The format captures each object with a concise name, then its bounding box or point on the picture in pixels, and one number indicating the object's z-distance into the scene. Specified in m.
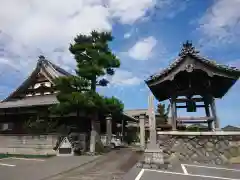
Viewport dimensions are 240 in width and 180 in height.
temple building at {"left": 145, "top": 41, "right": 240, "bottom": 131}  8.71
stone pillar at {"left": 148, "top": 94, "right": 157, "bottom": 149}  8.28
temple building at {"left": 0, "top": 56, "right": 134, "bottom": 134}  14.42
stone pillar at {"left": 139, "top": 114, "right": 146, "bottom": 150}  14.85
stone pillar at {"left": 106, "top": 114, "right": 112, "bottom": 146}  16.01
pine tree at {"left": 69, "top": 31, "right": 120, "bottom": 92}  12.59
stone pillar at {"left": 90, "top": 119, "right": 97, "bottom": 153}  12.41
